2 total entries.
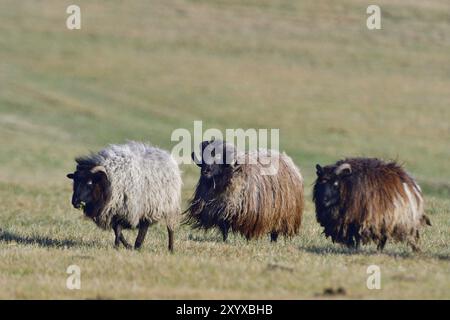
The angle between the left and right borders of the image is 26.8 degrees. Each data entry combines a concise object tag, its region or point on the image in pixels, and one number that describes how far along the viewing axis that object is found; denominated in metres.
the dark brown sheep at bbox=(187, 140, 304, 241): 16.23
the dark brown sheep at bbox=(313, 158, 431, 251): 14.56
